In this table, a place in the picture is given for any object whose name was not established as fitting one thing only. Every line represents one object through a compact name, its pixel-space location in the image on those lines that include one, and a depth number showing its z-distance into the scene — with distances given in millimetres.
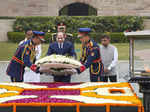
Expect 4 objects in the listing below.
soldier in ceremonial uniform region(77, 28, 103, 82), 9310
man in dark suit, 9688
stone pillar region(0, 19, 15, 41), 34403
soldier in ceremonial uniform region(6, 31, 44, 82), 9037
